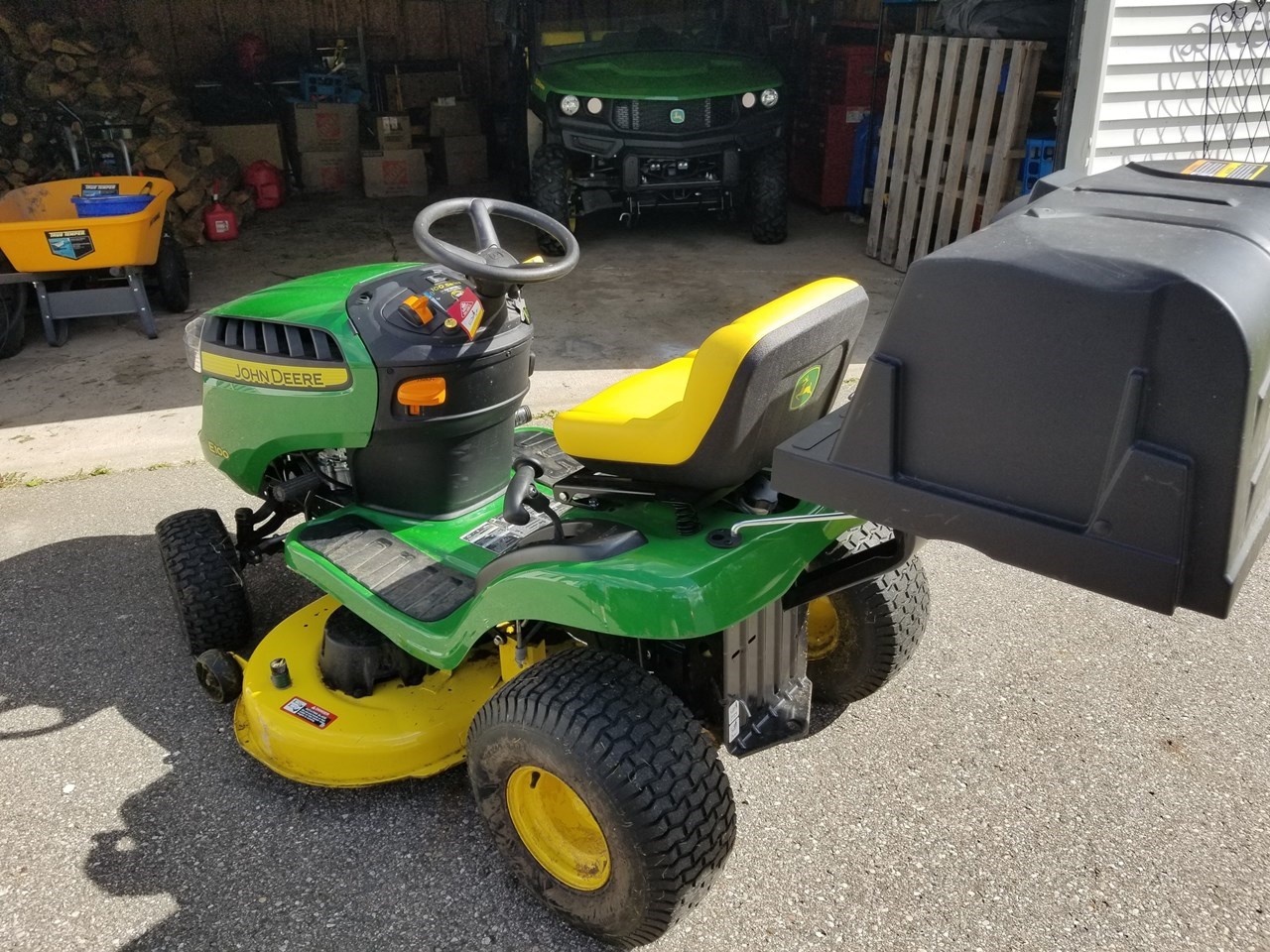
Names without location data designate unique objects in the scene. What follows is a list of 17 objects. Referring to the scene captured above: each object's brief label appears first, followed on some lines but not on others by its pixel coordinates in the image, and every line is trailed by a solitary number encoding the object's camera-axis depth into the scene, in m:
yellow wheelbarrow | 5.41
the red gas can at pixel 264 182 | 9.07
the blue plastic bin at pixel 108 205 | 5.78
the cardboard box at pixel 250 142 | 9.34
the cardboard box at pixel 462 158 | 10.03
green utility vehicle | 7.08
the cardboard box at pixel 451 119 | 10.11
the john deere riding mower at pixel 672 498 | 1.32
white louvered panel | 5.44
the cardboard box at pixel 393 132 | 9.55
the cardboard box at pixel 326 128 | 9.84
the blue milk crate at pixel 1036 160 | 5.96
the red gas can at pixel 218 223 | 7.91
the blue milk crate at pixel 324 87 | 10.12
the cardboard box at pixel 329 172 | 9.94
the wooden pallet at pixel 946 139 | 5.93
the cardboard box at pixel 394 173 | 9.57
